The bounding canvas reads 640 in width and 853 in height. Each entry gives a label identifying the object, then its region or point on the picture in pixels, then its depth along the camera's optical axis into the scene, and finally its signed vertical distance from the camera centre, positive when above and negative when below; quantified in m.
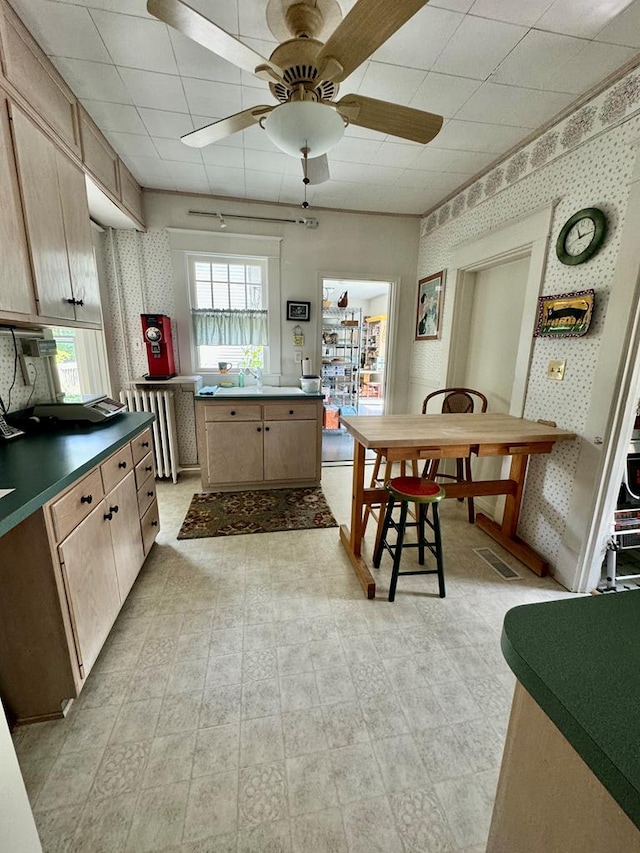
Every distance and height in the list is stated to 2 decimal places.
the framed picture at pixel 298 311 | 3.51 +0.39
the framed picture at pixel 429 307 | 3.32 +0.45
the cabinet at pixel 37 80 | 1.41 +1.21
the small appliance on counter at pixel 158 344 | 3.03 +0.03
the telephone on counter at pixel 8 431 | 1.59 -0.40
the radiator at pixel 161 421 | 3.20 -0.69
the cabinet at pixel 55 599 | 1.17 -0.93
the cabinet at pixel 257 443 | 3.01 -0.83
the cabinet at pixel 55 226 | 1.52 +0.60
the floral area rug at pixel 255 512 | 2.62 -1.33
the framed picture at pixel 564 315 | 1.88 +0.23
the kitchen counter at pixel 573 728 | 0.41 -0.45
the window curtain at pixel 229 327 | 3.41 +0.21
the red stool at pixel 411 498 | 1.80 -0.75
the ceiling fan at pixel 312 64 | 1.06 +1.00
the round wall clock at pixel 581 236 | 1.79 +0.65
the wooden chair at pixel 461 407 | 2.72 -0.46
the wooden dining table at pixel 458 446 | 1.87 -0.52
